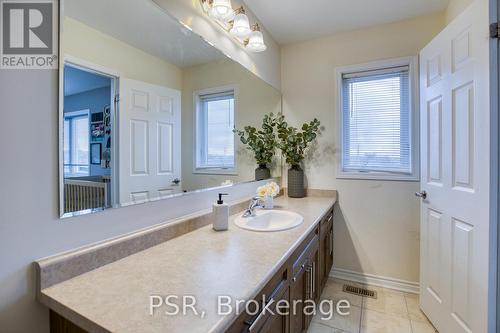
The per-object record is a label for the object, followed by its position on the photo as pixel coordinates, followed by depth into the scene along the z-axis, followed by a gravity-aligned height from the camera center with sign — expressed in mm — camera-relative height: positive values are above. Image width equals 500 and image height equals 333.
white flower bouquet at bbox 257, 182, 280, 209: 1833 -205
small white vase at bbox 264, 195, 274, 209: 1925 -295
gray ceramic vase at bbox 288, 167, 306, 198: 2461 -167
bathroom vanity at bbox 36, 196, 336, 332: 648 -384
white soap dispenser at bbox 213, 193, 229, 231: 1364 -280
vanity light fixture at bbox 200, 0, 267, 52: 1531 +981
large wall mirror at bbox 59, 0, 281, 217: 895 +281
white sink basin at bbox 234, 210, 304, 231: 1582 -370
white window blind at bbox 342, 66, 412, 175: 2252 +418
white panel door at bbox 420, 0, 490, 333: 1308 -48
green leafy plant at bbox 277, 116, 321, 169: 2424 +257
